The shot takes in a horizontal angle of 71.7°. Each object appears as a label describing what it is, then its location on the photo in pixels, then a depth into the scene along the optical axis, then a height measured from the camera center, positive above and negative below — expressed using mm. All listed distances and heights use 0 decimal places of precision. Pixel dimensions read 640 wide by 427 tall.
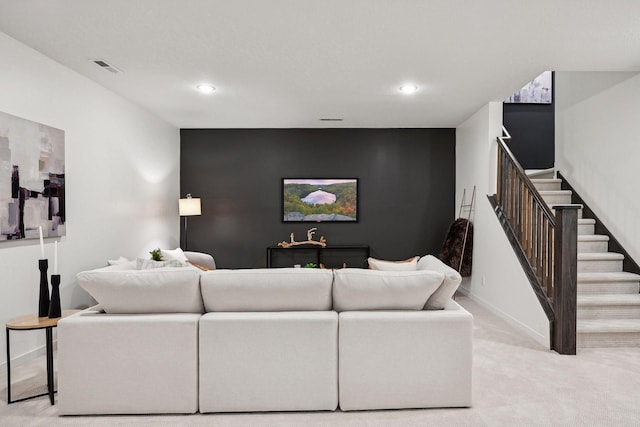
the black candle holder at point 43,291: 2920 -554
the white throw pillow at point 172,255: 4777 -521
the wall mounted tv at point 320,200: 7199 +140
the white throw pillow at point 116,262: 4297 -526
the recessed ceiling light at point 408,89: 4762 +1317
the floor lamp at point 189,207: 6473 +19
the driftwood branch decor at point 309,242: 7012 -530
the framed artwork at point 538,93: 6945 +1831
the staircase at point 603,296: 3887 -844
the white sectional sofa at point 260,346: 2576 -812
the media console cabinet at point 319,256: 7098 -767
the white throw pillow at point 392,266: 3213 -419
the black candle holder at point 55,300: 2891 -604
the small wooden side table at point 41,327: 2713 -737
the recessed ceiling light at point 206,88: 4730 +1305
